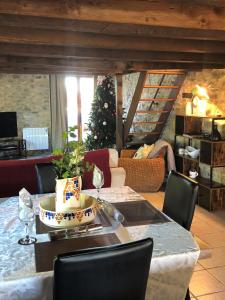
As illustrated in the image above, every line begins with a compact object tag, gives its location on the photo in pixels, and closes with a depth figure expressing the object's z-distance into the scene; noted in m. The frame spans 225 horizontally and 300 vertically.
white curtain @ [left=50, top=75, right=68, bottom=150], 9.09
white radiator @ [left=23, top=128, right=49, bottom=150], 8.94
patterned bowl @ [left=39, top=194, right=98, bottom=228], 1.88
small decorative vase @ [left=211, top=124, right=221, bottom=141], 4.53
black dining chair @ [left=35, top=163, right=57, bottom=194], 2.83
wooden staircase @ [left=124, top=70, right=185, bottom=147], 5.66
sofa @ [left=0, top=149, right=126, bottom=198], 3.38
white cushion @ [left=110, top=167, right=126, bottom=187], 4.02
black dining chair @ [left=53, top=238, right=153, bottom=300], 1.21
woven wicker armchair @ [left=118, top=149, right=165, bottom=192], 5.26
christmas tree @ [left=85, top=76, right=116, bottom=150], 7.15
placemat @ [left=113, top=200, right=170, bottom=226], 2.00
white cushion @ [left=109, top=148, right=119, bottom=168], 4.09
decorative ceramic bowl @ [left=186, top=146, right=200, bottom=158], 5.07
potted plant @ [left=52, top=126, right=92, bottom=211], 1.90
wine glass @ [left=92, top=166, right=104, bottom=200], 2.38
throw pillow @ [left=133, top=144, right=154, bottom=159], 5.55
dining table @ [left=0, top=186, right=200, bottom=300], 1.41
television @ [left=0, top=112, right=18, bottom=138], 8.45
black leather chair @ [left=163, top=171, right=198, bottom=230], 2.14
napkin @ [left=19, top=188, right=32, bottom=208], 1.79
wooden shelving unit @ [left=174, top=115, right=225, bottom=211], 4.49
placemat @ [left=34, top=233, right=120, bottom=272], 1.52
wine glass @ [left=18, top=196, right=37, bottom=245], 1.75
